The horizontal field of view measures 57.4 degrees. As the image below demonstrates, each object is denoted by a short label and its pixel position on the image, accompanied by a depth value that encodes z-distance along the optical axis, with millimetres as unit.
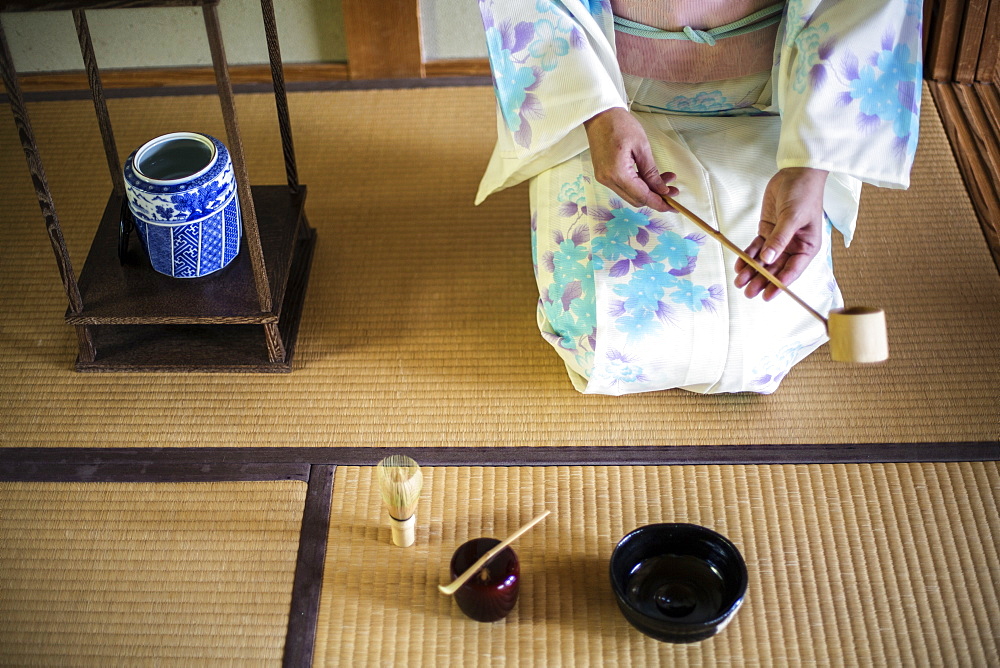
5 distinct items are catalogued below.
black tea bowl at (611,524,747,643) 1467
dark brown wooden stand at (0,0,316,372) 1812
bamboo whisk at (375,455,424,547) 1507
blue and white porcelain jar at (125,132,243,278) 1714
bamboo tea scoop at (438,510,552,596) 1451
